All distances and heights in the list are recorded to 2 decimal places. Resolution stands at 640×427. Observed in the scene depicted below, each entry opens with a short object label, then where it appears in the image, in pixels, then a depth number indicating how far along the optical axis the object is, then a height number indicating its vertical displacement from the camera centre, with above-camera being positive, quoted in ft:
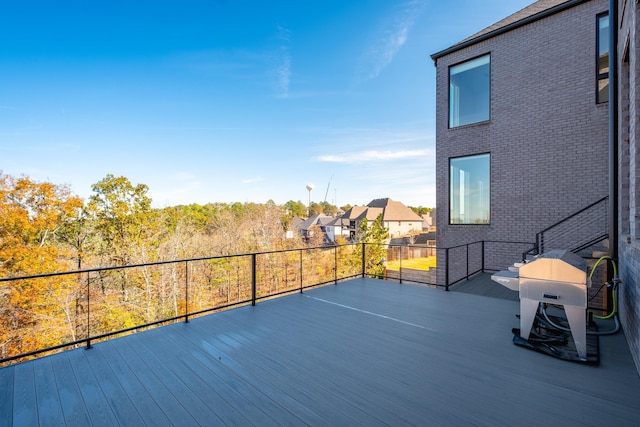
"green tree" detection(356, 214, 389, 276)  64.95 -6.92
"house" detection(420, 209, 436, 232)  132.57 -5.75
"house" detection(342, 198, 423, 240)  109.29 -2.18
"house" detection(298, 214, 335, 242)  123.41 -5.55
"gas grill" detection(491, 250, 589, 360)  8.66 -2.52
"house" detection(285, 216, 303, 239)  114.40 -6.14
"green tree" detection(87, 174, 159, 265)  54.65 -0.94
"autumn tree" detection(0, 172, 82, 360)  37.37 -7.57
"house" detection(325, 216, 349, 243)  115.85 -7.17
